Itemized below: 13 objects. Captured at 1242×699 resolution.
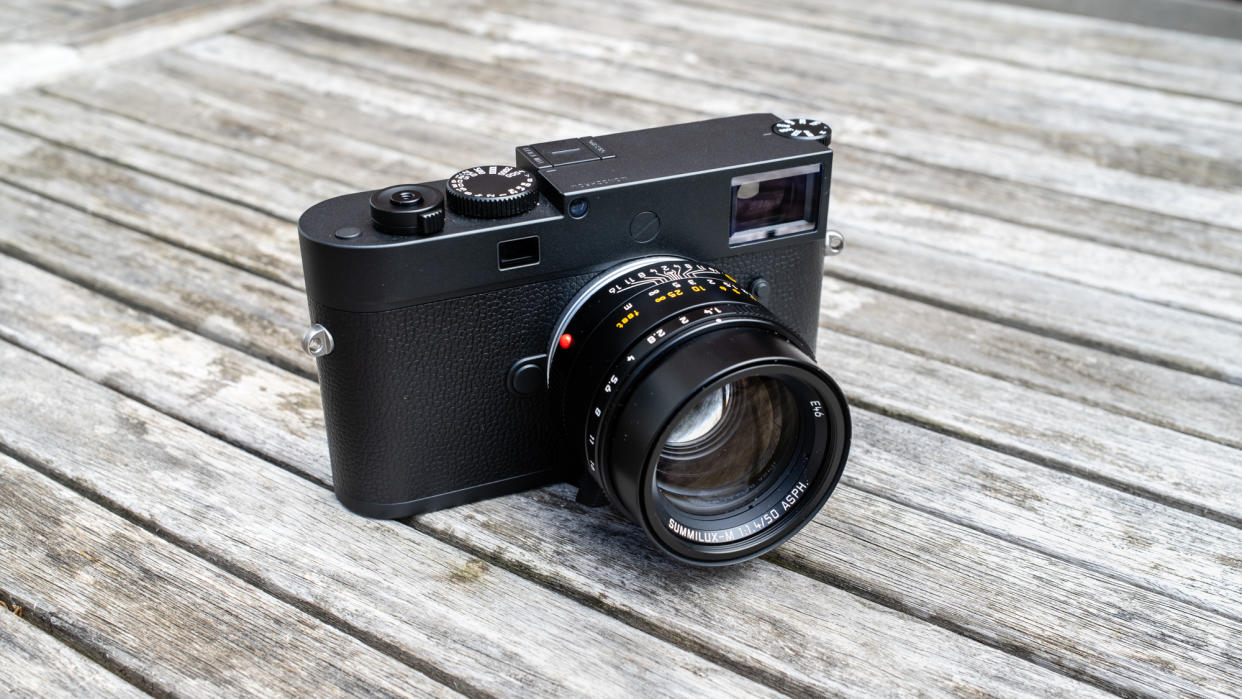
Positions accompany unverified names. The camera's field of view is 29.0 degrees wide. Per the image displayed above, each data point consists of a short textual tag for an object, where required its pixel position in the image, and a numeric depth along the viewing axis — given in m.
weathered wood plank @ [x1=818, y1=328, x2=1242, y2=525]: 0.60
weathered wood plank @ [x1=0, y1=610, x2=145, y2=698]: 0.53
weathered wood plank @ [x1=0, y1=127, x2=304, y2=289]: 0.71
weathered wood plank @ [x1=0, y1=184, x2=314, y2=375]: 0.67
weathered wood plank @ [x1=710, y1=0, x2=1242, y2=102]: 0.90
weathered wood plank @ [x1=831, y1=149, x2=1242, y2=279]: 0.73
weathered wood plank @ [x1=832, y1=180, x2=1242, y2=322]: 0.70
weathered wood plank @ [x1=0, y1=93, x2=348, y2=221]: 0.76
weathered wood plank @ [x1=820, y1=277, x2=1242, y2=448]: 0.63
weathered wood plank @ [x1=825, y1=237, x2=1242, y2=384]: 0.66
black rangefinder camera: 0.54
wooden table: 0.55
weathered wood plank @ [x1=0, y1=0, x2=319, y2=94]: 0.89
